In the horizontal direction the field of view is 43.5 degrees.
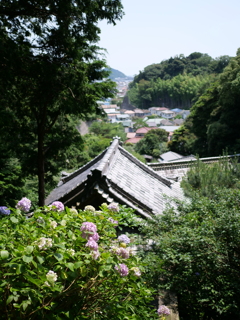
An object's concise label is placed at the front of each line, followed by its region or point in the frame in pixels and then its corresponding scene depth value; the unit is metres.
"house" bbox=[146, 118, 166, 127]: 91.47
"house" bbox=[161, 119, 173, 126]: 89.12
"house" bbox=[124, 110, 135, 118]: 123.62
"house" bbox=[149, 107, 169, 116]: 111.26
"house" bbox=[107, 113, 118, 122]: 123.50
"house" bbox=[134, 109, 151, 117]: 120.31
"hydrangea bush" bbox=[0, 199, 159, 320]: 2.04
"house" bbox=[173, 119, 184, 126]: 89.23
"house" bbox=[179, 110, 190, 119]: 96.99
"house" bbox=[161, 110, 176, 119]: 105.38
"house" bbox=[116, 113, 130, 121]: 118.87
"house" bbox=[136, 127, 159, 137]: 73.74
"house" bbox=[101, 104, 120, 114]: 146.85
